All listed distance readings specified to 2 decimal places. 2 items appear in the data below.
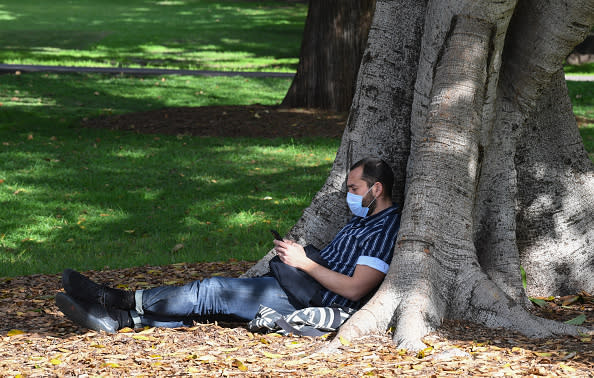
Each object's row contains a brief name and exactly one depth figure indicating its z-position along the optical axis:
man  9.36
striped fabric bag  9.05
